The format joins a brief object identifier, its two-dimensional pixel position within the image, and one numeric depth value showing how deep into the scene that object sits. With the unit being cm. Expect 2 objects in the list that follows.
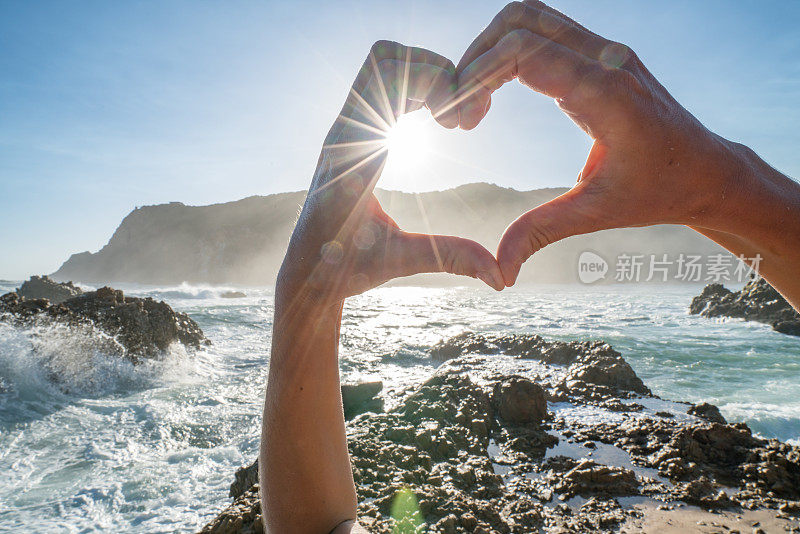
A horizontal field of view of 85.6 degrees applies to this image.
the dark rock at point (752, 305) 1452
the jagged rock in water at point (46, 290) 1927
